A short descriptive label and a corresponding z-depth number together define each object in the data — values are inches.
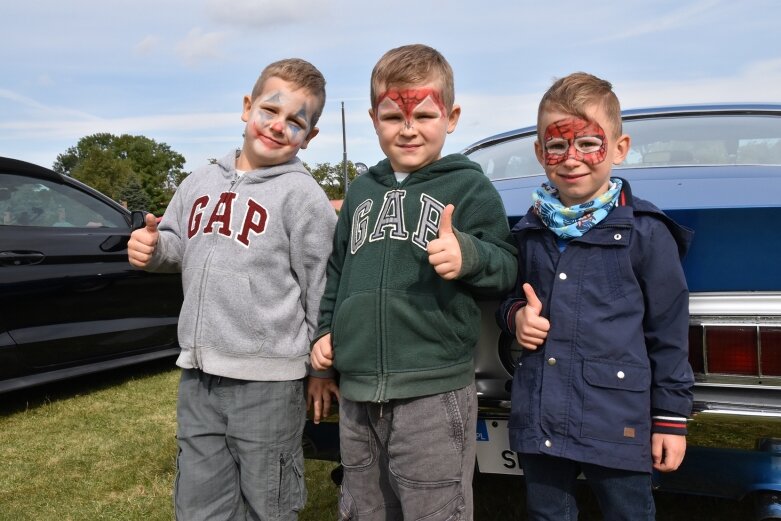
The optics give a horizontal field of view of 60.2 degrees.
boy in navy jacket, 65.1
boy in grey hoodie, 77.9
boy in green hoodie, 68.6
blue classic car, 68.7
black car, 157.8
